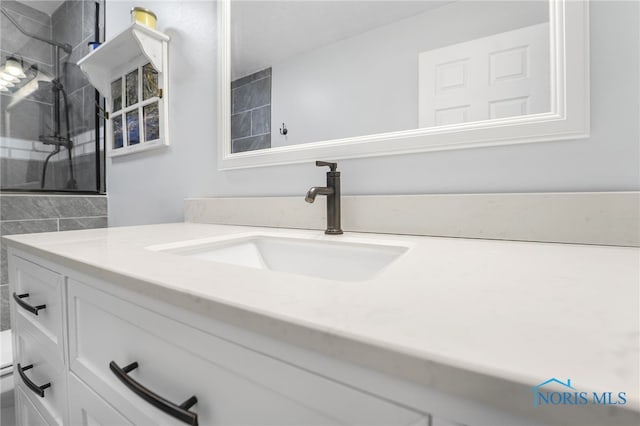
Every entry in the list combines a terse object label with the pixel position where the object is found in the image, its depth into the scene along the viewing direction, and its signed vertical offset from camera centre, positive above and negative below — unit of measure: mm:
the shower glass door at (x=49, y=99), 1778 +676
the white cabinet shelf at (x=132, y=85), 1371 +633
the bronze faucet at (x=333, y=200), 831 +21
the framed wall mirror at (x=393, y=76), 672 +360
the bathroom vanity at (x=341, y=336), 206 -109
